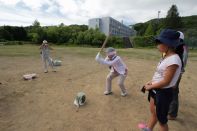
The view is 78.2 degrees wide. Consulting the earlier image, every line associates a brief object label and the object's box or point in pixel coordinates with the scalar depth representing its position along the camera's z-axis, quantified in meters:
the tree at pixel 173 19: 36.58
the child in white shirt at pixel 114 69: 3.34
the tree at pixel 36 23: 39.56
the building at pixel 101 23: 40.13
